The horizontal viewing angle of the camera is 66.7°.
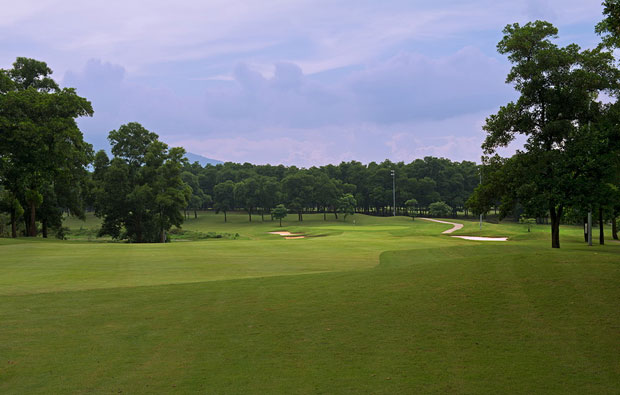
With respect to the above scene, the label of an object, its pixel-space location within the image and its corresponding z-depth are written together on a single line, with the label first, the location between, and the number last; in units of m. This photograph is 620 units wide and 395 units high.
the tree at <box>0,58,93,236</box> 38.38
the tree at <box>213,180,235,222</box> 124.19
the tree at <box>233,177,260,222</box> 118.13
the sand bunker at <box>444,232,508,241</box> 50.81
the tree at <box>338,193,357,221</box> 110.69
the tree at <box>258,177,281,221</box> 119.38
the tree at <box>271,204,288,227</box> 101.31
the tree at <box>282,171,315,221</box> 118.12
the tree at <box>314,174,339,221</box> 116.68
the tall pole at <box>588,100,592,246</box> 34.03
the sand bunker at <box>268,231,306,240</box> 72.96
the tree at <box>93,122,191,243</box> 58.03
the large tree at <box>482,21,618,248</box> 27.48
